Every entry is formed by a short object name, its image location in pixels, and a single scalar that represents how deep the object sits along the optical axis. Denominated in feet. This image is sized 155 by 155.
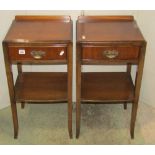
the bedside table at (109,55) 4.76
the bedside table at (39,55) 4.76
